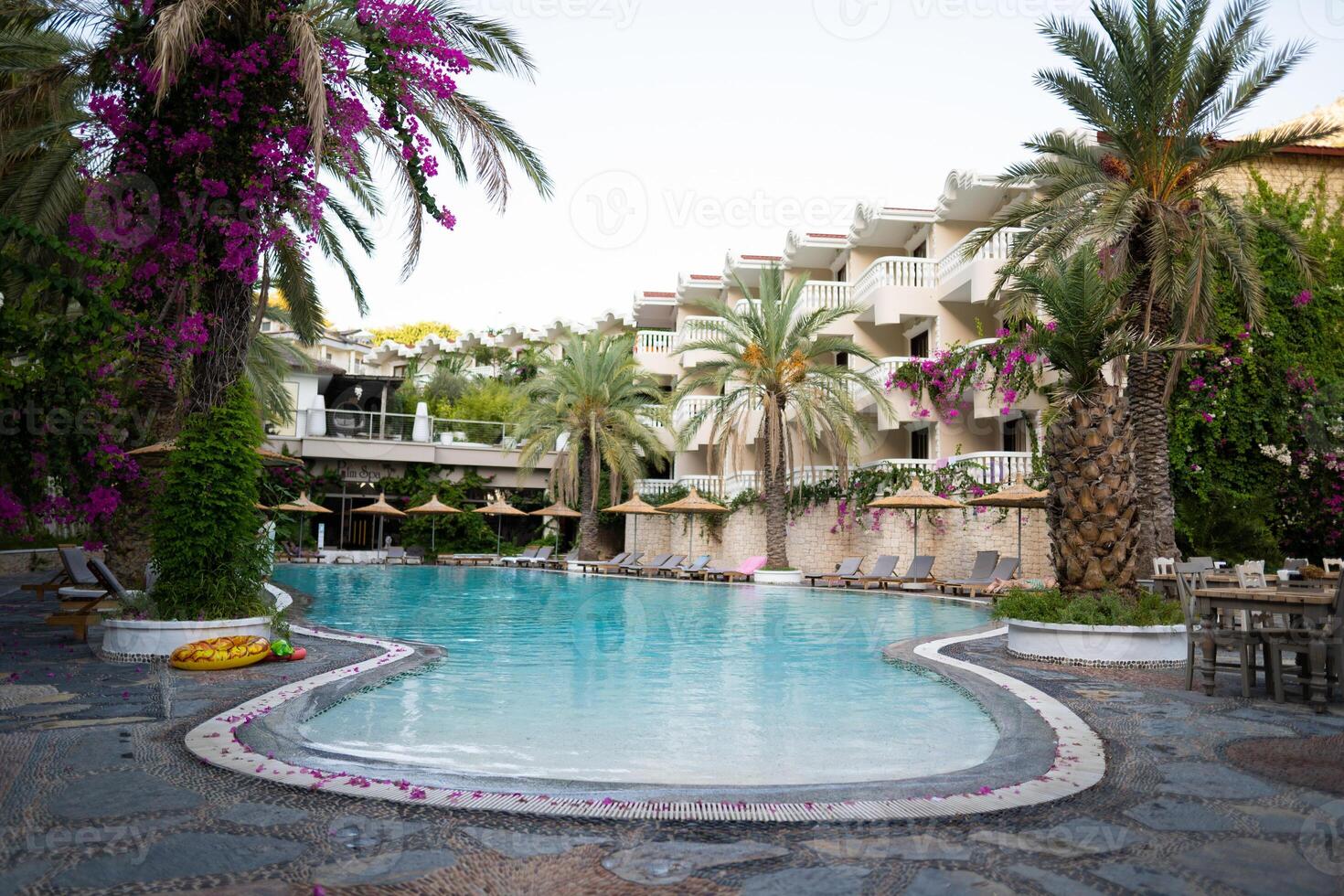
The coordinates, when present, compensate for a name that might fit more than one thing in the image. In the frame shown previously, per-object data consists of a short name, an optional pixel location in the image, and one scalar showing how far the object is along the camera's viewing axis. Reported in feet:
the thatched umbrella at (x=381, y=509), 116.57
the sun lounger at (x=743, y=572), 89.35
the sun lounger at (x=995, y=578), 68.90
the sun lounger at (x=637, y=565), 100.37
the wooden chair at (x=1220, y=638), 24.81
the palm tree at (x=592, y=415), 108.06
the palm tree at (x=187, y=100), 32.91
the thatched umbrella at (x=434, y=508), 117.84
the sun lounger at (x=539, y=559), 112.27
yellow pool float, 28.14
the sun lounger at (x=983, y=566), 72.28
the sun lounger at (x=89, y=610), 34.35
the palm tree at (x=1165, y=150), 47.93
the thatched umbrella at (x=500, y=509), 119.49
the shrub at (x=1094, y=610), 31.78
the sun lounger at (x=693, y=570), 93.20
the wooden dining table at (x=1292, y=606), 22.97
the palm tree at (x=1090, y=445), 33.91
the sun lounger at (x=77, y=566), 37.86
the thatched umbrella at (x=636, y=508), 101.50
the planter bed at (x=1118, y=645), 31.14
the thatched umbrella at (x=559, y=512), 111.37
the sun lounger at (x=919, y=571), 75.82
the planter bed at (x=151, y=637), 29.71
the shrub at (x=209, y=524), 30.91
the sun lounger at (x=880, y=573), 78.64
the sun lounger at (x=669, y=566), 96.95
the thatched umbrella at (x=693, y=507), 96.73
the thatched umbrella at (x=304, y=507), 109.60
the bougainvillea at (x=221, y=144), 33.76
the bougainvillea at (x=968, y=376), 75.00
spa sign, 133.28
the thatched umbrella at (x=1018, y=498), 66.08
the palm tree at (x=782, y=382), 86.17
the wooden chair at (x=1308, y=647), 23.13
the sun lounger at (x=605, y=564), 103.86
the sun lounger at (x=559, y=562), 110.93
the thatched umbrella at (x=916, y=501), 75.72
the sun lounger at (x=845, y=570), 82.28
